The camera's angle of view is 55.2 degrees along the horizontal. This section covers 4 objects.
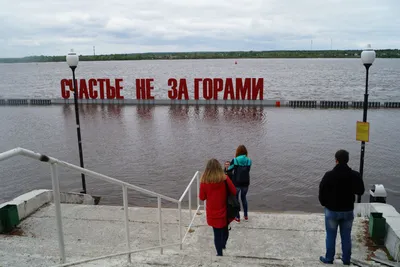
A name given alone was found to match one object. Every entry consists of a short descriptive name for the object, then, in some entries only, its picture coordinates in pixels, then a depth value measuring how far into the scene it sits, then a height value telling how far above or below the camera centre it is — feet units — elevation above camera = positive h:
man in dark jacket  17.70 -6.42
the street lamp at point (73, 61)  41.60 +0.60
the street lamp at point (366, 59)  33.67 +0.19
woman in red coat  17.44 -5.95
